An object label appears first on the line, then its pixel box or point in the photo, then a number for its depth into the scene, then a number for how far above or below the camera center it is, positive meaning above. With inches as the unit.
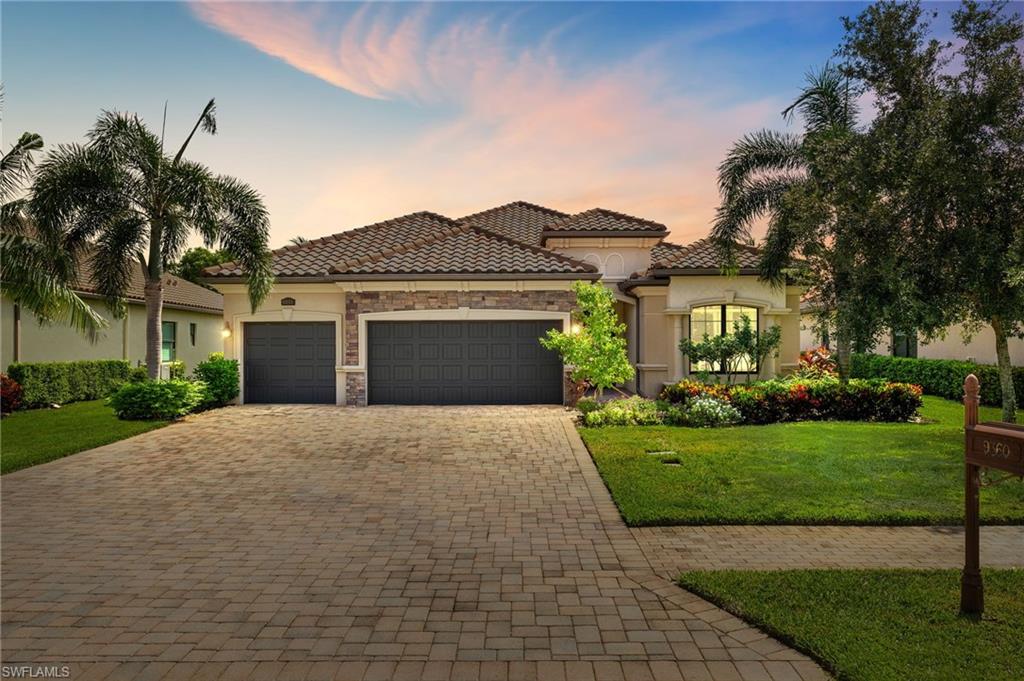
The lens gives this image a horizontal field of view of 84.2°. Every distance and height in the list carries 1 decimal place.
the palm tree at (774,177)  598.9 +193.3
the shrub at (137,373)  719.6 -35.5
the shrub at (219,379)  625.6 -35.6
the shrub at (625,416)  504.4 -63.8
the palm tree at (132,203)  507.8 +135.3
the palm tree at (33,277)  429.4 +53.7
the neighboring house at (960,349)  673.0 -5.3
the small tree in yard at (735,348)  648.4 -2.4
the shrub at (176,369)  744.3 -30.1
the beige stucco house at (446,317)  639.8 +34.7
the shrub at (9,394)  585.3 -48.9
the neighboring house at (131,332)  663.1 +21.8
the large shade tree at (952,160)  293.1 +97.7
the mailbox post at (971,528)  164.4 -54.6
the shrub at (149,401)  531.2 -50.6
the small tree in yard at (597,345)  549.6 +1.1
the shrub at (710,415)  501.7 -61.6
